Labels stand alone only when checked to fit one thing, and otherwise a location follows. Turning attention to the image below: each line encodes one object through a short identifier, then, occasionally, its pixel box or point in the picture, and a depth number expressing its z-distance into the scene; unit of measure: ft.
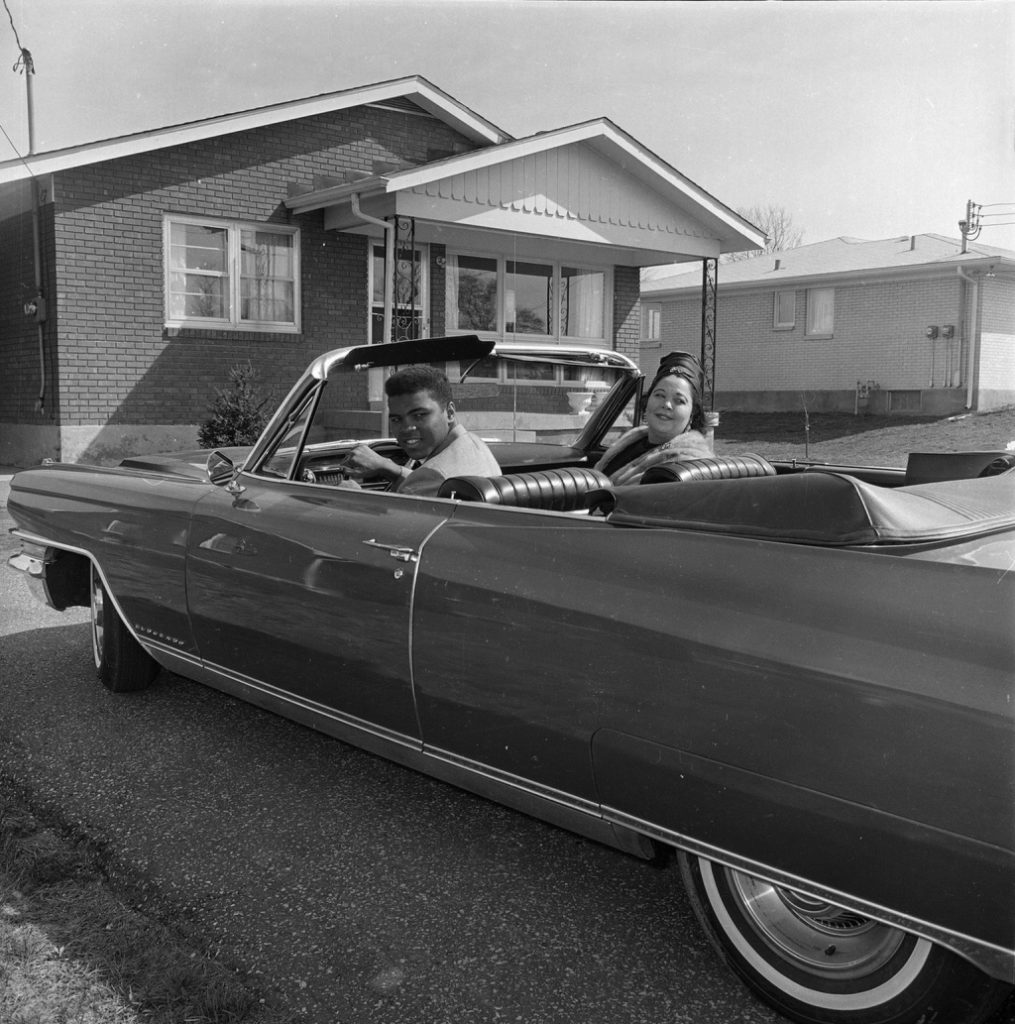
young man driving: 11.57
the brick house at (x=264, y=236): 40.57
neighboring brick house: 73.51
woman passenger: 12.63
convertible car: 5.78
